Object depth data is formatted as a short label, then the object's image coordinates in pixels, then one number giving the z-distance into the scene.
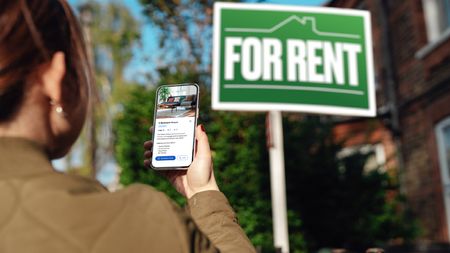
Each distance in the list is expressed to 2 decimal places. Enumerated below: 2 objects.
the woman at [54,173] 0.80
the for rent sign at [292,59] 3.81
